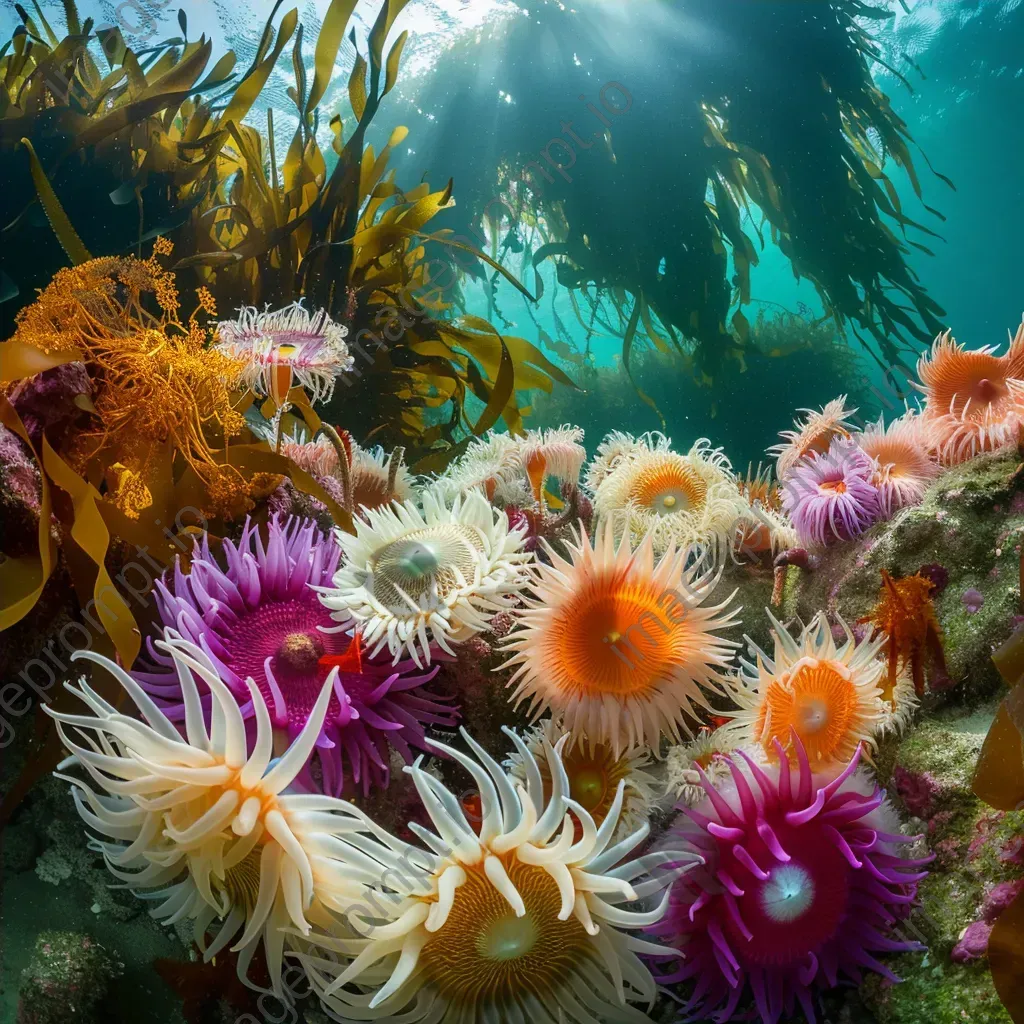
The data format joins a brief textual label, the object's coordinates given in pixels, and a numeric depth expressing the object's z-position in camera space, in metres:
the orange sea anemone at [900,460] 0.36
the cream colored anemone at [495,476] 0.44
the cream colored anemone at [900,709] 0.28
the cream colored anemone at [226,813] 0.20
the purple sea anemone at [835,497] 0.37
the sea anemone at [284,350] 0.39
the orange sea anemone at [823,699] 0.28
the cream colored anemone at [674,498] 0.39
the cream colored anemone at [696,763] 0.26
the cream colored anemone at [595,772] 0.27
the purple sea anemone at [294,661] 0.27
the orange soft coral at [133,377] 0.31
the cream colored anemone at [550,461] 0.46
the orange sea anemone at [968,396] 0.35
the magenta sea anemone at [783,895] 0.22
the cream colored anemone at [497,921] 0.19
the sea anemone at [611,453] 0.47
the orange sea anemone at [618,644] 0.28
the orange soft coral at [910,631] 0.28
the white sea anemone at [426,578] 0.28
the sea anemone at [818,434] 0.46
